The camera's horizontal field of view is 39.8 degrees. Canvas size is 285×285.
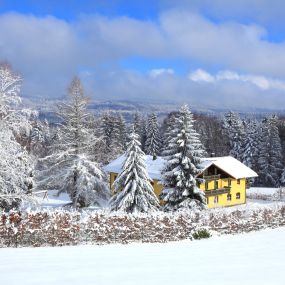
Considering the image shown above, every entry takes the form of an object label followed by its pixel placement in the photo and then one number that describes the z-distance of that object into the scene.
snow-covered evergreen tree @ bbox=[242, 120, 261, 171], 72.94
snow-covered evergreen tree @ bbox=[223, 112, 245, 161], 78.40
